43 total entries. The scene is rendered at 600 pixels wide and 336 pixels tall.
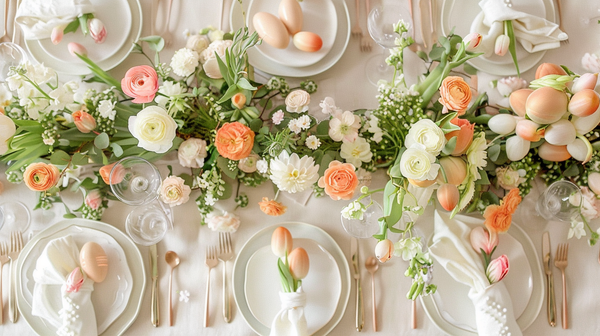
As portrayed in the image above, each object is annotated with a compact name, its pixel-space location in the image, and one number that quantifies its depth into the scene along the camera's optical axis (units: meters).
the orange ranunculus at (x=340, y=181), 1.09
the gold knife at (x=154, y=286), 1.38
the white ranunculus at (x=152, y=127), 1.06
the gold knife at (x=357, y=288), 1.39
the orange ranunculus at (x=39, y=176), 1.19
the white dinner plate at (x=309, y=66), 1.44
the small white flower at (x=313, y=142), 1.24
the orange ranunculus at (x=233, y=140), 1.13
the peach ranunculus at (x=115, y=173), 1.20
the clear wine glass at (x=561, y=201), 1.34
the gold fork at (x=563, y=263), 1.43
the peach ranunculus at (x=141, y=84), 1.09
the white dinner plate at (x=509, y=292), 1.40
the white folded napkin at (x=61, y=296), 1.30
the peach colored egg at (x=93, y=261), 1.33
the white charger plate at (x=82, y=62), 1.42
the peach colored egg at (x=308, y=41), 1.39
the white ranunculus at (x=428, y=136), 1.02
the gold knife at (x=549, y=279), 1.42
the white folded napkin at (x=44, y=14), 1.36
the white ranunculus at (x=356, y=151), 1.29
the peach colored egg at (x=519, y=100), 1.28
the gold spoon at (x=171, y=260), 1.40
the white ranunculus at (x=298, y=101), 1.30
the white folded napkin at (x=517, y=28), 1.41
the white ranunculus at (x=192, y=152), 1.31
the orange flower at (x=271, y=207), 1.28
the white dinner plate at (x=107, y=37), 1.42
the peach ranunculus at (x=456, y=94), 1.06
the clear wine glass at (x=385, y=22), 1.38
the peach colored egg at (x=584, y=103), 1.15
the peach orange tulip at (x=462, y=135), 1.08
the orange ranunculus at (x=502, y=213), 1.31
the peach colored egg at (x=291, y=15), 1.39
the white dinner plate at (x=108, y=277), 1.36
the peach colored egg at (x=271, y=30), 1.38
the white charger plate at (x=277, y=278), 1.38
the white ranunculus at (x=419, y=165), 1.00
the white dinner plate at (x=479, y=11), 1.48
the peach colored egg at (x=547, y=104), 1.18
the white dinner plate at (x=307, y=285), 1.38
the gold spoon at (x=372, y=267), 1.41
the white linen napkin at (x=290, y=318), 1.30
